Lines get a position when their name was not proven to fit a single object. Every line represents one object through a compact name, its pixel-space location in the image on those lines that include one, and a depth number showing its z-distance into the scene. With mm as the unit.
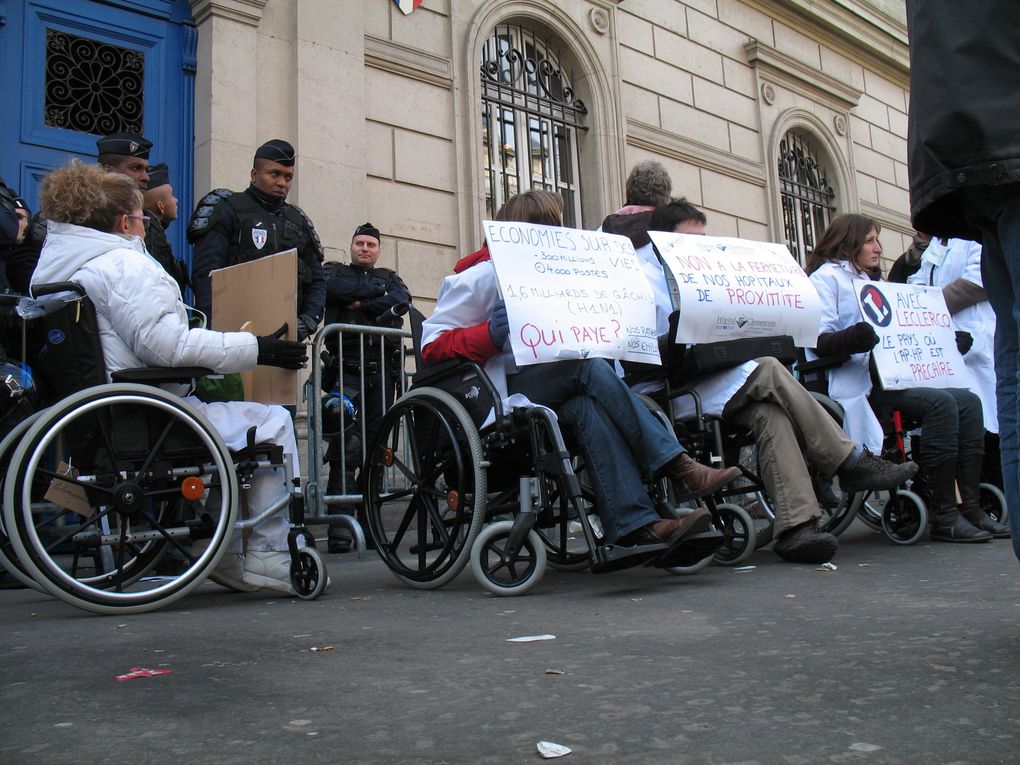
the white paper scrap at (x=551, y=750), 1618
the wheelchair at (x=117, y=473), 3291
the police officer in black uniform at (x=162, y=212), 5113
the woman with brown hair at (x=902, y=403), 5113
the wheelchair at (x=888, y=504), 5059
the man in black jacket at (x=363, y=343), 5773
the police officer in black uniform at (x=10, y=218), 4441
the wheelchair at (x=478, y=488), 3518
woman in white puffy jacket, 3545
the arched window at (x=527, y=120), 10047
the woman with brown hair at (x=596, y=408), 3484
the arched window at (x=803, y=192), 13781
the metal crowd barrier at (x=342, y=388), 5461
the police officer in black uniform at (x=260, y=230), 5473
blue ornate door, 6816
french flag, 9031
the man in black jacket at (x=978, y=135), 2020
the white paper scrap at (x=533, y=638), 2652
